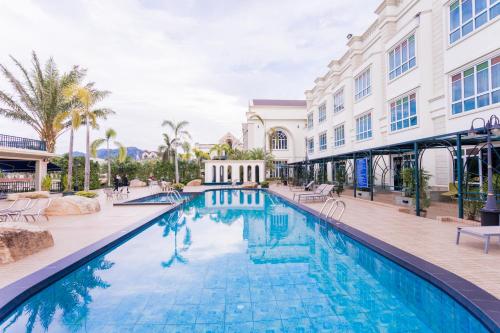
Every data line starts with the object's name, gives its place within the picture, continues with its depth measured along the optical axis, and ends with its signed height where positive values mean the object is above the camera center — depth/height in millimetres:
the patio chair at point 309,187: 18523 -833
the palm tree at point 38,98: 23312 +6153
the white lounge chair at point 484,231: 5254 -1070
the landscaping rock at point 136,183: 30500 -802
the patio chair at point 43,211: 9252 -1196
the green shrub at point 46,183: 20766 -505
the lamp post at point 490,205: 6449 -709
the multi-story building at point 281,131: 42594 +6214
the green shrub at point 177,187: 23003 -935
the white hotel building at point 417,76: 10961 +4731
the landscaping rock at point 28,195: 16692 -1092
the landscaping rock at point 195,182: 29547 -773
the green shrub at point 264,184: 26391 -909
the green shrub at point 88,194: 15848 -979
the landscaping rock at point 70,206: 10602 -1113
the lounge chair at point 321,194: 13328 -938
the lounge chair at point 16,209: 8641 -998
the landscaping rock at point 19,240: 5000 -1159
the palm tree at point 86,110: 17812 +4148
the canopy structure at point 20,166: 20609 +712
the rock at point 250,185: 25819 -922
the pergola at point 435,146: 8164 +993
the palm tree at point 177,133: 29975 +4262
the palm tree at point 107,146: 30481 +3126
